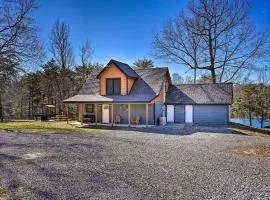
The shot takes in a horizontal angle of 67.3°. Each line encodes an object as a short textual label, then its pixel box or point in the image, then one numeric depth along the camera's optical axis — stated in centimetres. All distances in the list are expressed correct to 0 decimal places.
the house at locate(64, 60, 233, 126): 1679
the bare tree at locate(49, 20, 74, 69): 2520
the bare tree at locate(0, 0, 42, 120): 1437
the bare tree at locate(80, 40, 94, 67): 2742
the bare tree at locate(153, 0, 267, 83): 2089
